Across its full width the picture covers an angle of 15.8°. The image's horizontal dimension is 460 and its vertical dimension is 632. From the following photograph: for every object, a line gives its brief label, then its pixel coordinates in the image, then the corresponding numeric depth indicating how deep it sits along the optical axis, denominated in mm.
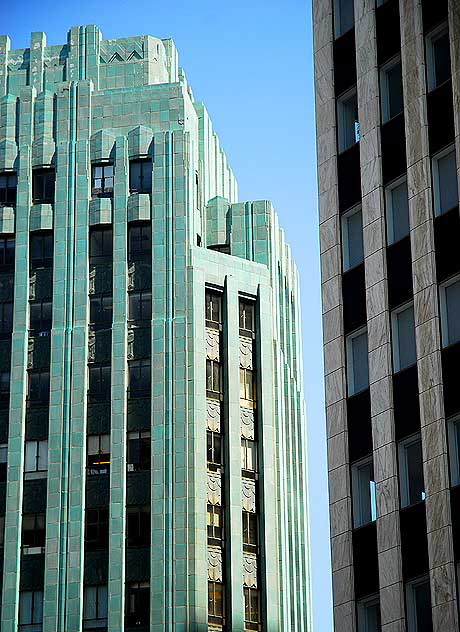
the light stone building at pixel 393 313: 59812
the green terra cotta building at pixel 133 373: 111938
